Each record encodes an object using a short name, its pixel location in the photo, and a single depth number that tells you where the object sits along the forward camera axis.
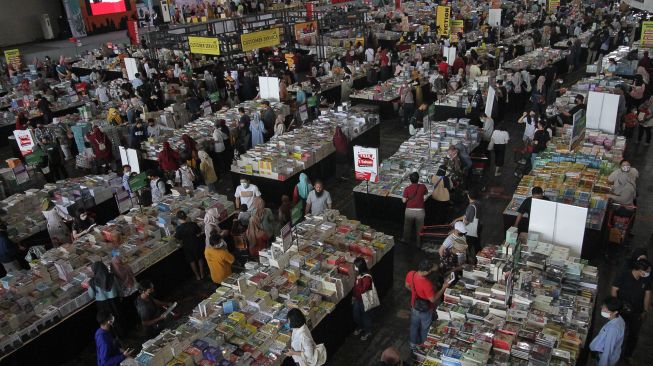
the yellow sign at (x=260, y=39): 19.05
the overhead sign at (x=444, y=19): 21.86
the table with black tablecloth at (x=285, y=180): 12.36
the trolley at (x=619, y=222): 9.64
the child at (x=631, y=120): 13.86
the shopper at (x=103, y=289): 8.20
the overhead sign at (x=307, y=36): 28.86
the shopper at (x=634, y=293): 6.80
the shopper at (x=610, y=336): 6.17
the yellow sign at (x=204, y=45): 19.31
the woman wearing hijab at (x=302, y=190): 10.75
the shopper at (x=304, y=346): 6.30
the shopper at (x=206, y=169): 12.76
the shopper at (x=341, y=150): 13.50
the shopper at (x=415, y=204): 9.98
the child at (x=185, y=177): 11.85
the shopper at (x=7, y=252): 9.73
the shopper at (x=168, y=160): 12.86
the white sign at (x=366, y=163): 10.12
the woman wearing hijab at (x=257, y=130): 14.86
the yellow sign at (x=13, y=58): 25.72
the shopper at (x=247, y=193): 10.60
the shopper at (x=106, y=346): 6.89
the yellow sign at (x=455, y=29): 23.72
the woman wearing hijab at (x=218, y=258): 9.05
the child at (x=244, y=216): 10.05
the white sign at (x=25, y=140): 14.42
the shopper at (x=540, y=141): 12.06
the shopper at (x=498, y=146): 12.77
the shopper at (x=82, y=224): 9.95
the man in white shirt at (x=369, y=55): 23.11
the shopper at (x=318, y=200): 10.18
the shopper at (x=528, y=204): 8.88
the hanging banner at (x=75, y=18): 37.41
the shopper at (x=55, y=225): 10.46
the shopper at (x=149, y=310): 7.71
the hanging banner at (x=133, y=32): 26.86
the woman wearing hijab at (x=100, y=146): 14.36
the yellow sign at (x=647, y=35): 18.92
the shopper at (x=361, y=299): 7.49
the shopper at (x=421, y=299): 7.23
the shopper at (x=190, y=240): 9.50
